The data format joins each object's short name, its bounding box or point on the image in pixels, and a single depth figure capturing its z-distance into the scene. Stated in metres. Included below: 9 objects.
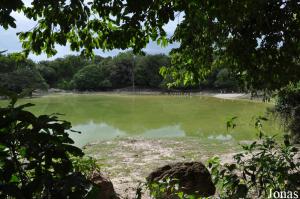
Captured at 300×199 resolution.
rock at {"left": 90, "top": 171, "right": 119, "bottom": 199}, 5.09
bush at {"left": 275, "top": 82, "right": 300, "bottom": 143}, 10.92
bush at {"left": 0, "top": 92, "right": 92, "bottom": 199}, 1.33
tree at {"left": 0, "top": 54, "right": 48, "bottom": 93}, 53.31
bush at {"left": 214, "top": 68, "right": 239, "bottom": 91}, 54.26
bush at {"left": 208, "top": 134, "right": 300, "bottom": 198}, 2.09
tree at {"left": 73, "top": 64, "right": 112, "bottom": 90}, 66.98
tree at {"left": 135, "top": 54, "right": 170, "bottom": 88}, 63.14
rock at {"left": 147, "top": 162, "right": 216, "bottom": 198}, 5.43
